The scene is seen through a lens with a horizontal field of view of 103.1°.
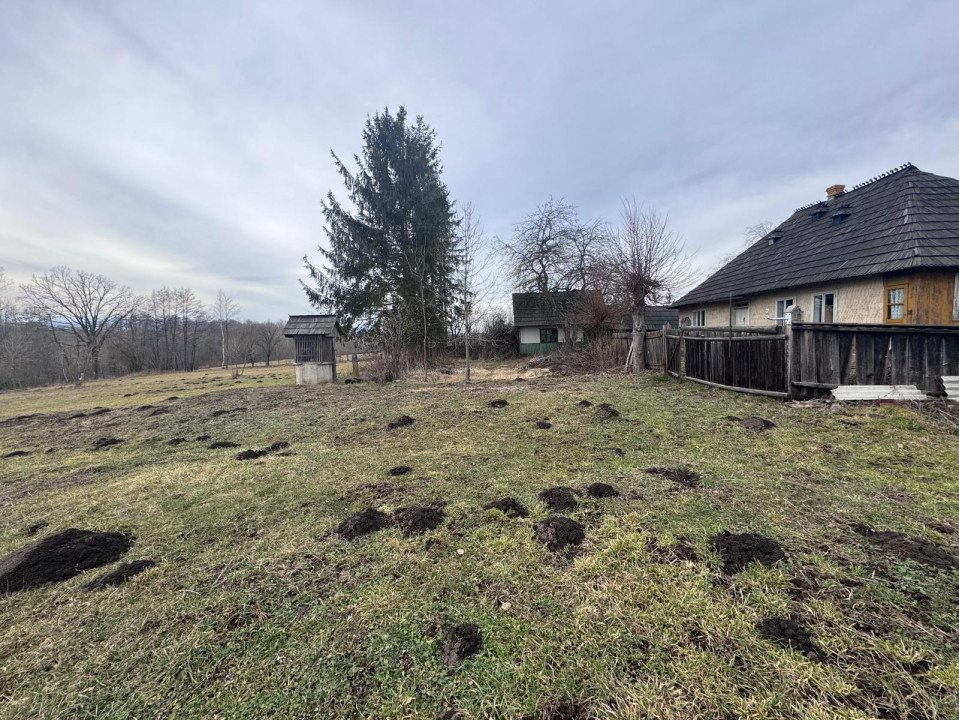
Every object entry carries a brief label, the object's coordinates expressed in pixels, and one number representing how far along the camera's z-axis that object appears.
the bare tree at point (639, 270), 12.76
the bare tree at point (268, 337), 48.78
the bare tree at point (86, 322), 34.55
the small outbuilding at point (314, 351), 15.12
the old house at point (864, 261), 8.80
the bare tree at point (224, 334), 42.66
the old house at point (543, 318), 25.79
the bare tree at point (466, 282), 13.88
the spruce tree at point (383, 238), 20.59
